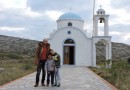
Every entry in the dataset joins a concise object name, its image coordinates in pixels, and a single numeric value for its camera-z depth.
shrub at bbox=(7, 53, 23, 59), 23.92
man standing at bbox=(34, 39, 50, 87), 6.13
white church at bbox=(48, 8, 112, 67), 16.95
